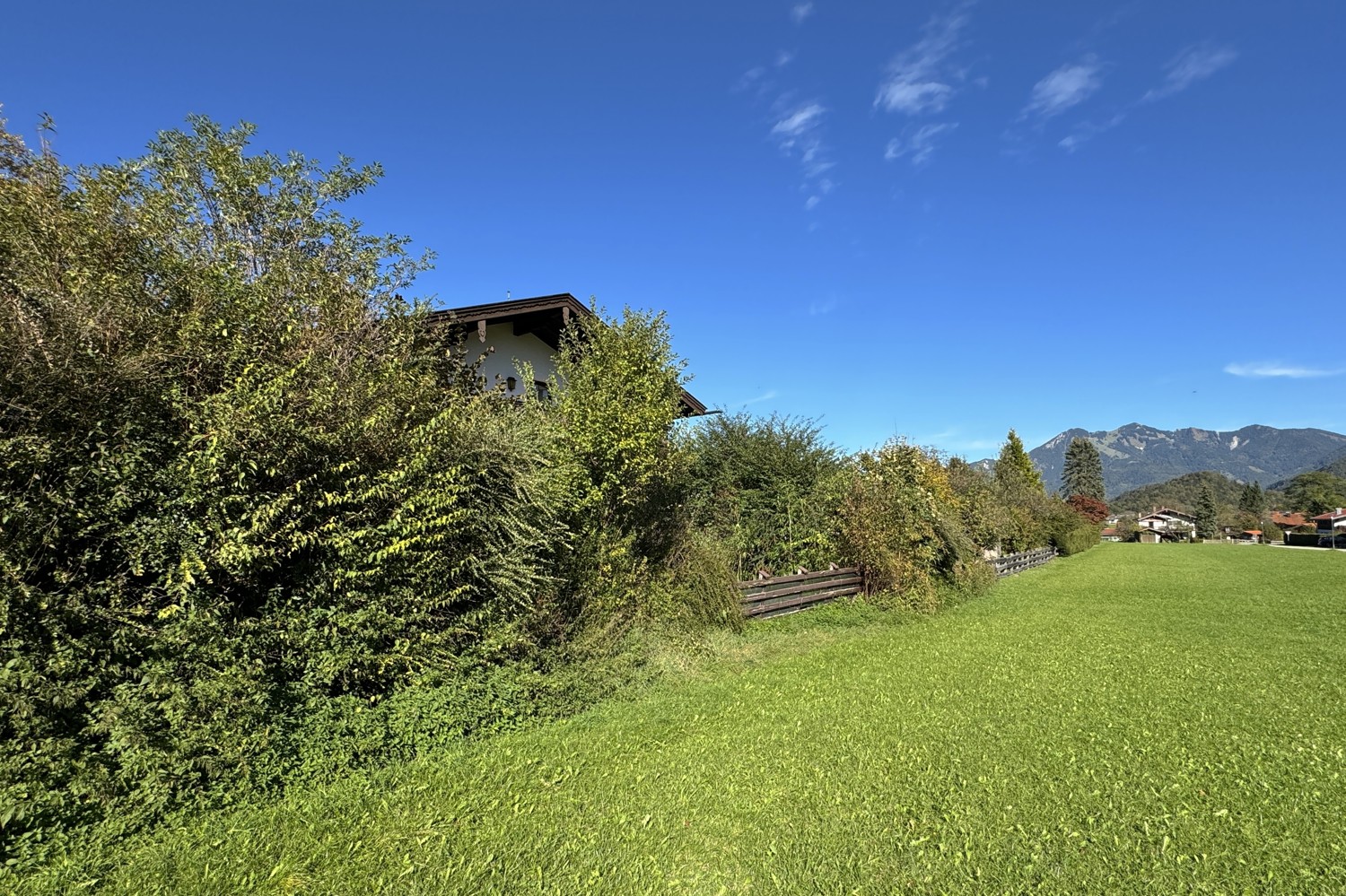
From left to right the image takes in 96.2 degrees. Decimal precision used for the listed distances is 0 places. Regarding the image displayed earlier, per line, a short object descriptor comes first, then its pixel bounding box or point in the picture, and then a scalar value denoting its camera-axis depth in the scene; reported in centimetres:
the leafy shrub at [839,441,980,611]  1369
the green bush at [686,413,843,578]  1444
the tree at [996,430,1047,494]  4031
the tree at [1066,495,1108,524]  5397
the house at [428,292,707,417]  1202
